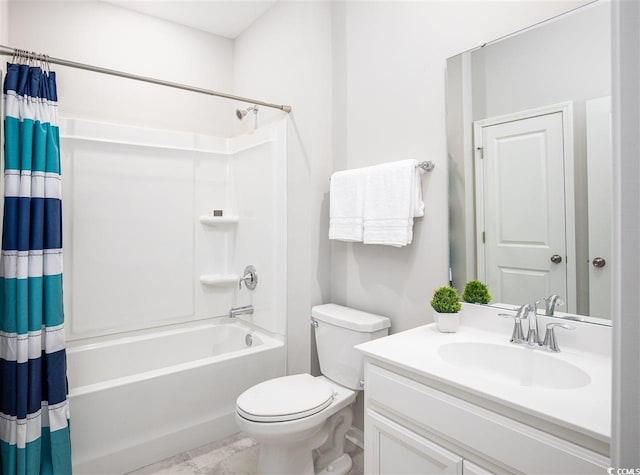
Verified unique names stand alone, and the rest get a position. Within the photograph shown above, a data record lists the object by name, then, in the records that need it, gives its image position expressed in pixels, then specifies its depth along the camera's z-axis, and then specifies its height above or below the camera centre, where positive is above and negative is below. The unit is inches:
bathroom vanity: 35.3 -18.4
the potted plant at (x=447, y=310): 60.4 -11.5
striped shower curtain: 61.0 -7.8
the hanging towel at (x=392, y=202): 69.2 +7.4
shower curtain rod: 62.2 +32.9
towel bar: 69.3 +14.2
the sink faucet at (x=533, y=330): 52.9 -13.1
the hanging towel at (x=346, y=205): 77.6 +7.8
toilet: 61.8 -28.9
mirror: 50.0 +11.6
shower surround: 74.8 -10.0
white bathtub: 69.5 -32.2
